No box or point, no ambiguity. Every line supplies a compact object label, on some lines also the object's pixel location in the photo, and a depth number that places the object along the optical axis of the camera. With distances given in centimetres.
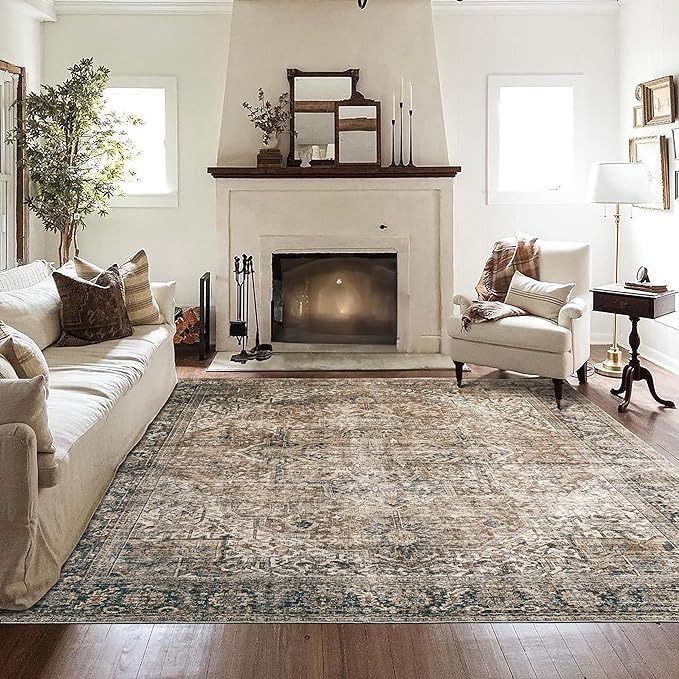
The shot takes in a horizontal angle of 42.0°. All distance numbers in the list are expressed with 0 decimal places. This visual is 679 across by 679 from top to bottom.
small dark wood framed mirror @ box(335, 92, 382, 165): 689
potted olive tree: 647
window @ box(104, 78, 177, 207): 720
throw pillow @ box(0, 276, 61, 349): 429
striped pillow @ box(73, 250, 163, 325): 523
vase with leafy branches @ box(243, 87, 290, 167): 681
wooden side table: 522
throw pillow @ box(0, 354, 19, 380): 291
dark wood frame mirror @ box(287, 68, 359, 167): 688
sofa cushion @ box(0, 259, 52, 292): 459
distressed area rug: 272
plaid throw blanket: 600
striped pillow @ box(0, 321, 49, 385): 321
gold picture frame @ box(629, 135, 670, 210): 622
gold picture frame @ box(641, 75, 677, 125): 608
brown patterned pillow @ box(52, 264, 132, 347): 472
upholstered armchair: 534
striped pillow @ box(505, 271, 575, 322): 564
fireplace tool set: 670
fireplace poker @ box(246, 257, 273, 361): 679
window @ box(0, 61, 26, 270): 656
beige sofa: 269
